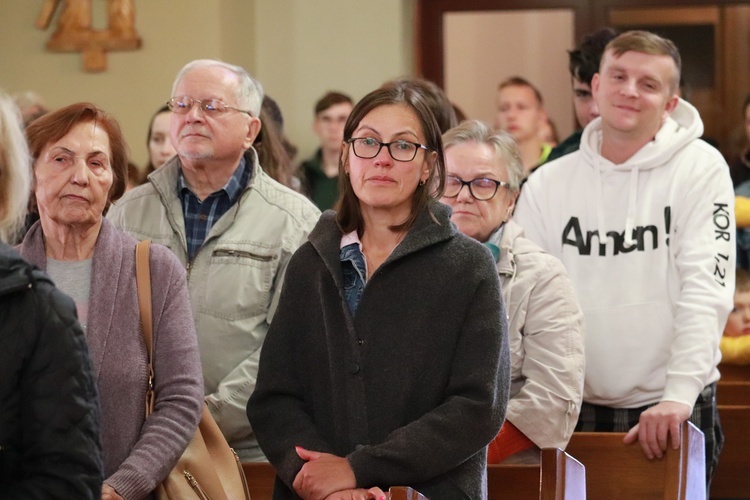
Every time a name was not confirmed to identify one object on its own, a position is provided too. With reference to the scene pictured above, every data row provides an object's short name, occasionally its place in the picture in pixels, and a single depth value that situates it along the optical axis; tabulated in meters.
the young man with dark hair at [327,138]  10.06
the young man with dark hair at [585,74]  6.40
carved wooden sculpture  11.05
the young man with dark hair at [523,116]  9.12
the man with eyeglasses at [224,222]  4.86
